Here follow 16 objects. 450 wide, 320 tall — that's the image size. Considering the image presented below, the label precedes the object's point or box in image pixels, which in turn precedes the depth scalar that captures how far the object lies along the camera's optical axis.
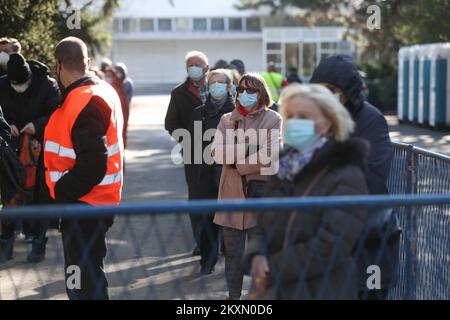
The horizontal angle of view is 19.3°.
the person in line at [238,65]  17.14
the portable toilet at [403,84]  38.90
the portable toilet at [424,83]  34.92
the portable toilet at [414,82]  36.89
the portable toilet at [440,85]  33.25
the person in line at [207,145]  11.51
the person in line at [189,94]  13.03
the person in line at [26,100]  12.28
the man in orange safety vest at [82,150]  7.84
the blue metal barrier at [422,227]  7.42
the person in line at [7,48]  13.04
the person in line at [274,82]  25.70
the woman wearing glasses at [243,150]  9.70
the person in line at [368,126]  6.80
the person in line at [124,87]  21.04
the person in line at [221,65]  15.94
